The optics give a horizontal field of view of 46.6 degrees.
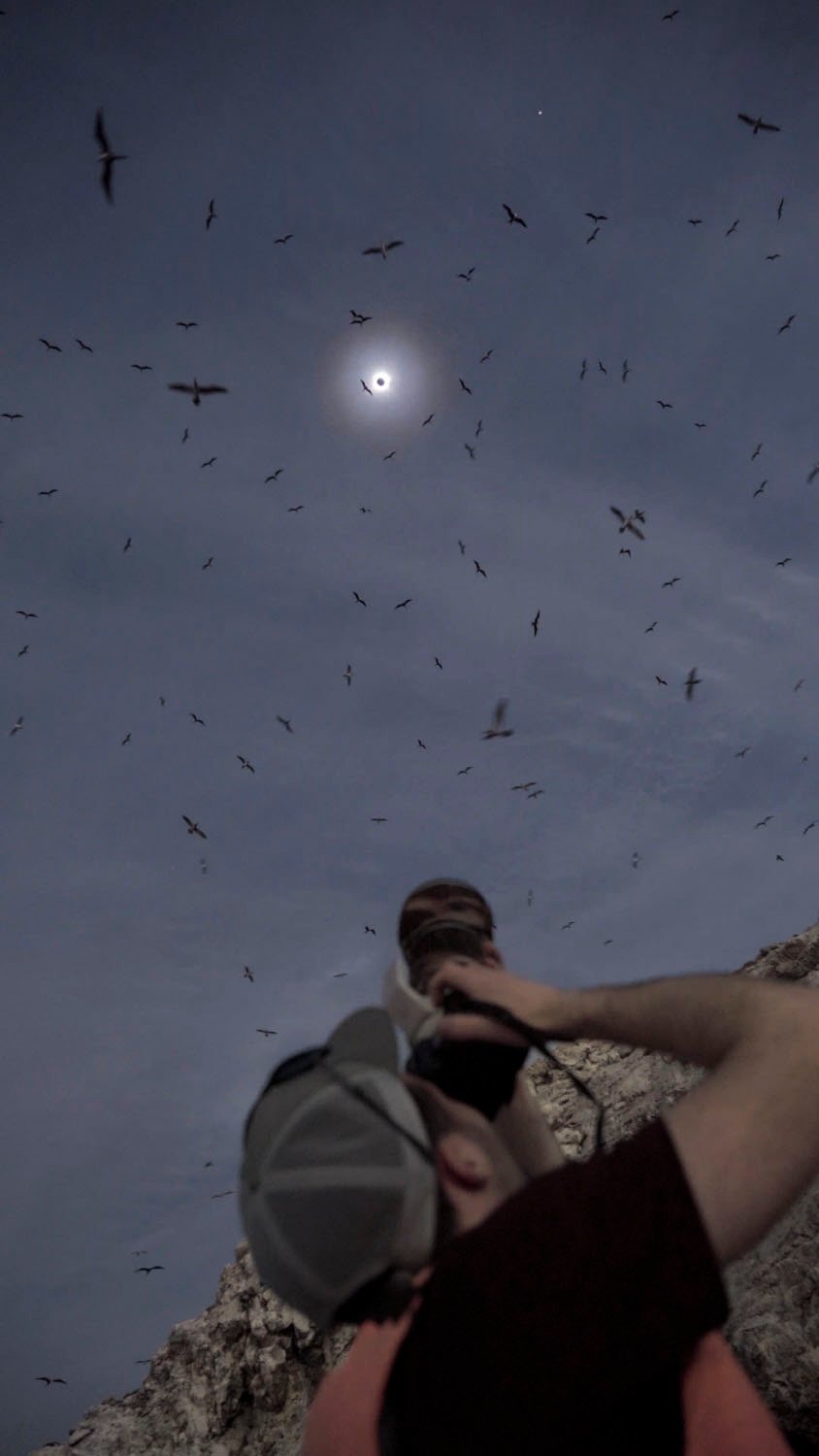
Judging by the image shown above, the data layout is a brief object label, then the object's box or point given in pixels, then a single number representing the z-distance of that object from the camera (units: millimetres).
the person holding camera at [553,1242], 644
